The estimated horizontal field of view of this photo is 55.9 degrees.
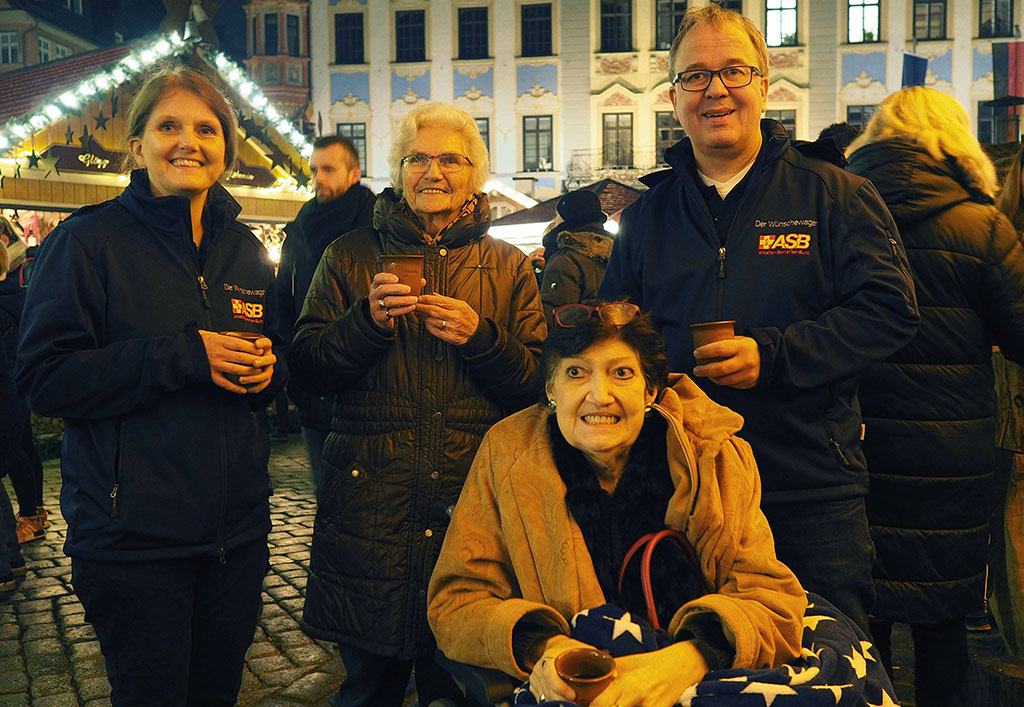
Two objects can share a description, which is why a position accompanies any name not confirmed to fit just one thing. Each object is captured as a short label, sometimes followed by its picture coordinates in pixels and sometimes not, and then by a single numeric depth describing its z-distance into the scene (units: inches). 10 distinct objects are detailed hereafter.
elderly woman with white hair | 118.1
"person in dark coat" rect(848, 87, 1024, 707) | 130.4
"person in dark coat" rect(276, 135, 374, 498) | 201.6
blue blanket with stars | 80.7
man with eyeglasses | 107.7
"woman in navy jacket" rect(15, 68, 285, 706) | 100.1
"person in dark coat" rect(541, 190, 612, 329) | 271.7
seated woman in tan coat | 89.1
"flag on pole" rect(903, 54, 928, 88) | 397.1
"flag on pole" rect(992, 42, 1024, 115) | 417.1
